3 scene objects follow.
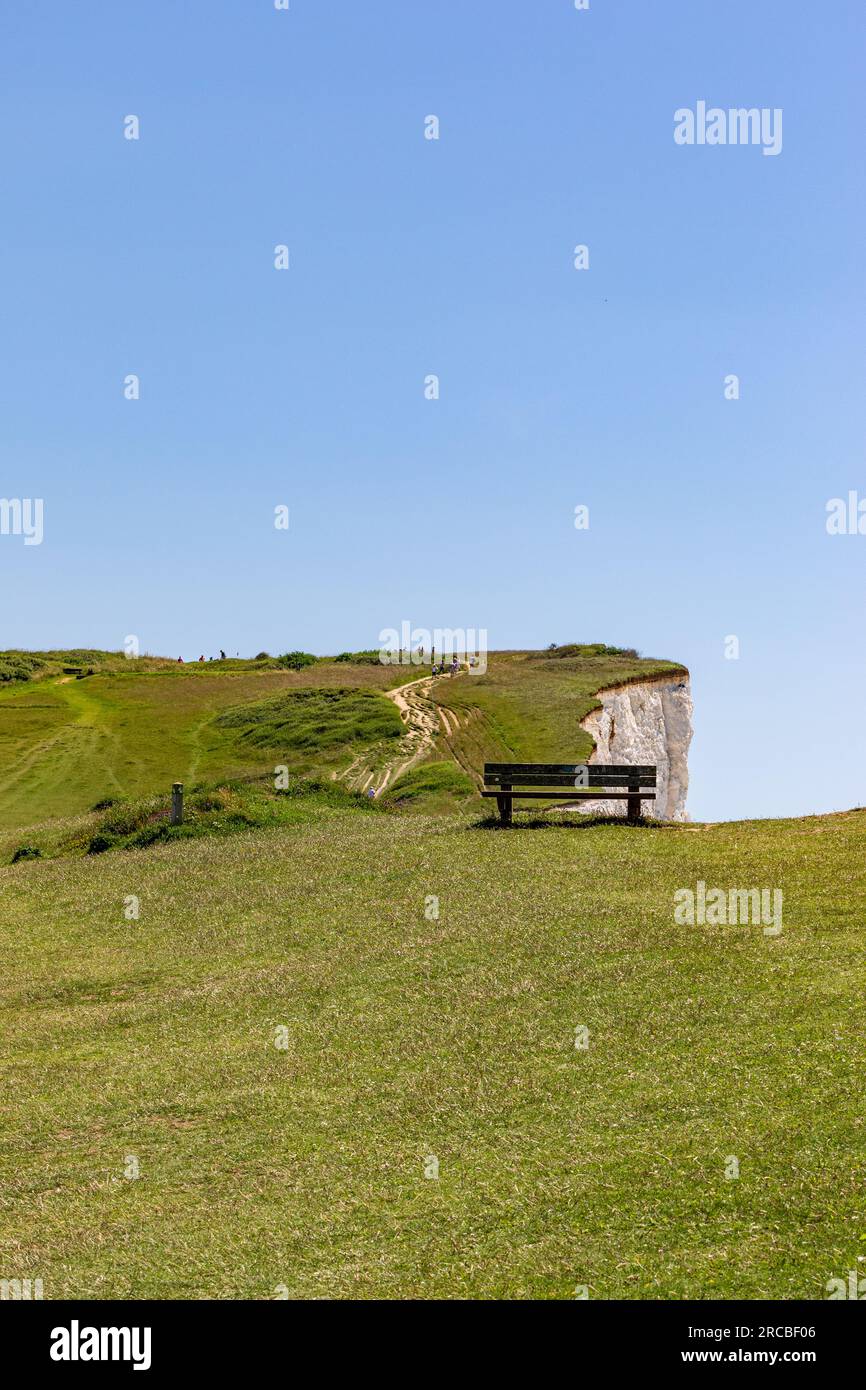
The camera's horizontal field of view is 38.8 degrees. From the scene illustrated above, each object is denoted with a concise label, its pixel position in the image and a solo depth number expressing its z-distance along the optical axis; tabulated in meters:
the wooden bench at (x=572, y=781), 31.41
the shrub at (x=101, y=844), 35.62
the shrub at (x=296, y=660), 74.75
